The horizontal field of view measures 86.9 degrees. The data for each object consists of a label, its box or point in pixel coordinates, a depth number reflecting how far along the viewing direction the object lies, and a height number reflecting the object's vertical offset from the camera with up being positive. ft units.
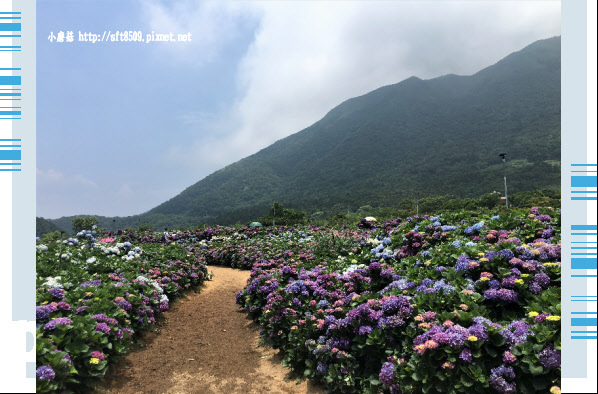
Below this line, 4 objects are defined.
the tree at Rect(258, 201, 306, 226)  88.63 -5.68
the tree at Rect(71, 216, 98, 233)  134.92 -10.53
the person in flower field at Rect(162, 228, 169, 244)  55.57 -6.95
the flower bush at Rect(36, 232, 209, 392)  10.46 -4.95
